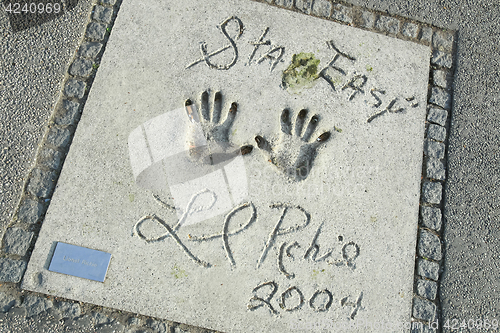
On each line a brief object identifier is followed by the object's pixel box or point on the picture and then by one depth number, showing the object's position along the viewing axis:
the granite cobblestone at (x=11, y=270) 1.80
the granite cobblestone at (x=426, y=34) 2.17
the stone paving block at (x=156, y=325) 1.84
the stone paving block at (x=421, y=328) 1.93
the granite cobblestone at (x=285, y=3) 2.13
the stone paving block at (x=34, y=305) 1.79
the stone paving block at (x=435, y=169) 2.04
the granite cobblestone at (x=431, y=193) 2.02
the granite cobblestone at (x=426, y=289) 1.96
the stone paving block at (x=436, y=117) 2.09
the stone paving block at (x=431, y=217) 2.00
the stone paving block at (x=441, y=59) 2.15
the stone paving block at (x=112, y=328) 1.82
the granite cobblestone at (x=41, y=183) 1.87
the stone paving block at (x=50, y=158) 1.89
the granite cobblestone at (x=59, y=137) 1.91
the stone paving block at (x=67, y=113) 1.93
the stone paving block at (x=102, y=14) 2.05
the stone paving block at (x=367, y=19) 2.15
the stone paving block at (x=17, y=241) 1.82
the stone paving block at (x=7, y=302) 1.79
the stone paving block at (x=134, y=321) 1.83
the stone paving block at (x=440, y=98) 2.10
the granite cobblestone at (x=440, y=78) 2.12
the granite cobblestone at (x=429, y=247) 1.98
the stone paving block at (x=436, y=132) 2.07
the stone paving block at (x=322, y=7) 2.15
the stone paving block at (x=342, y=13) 2.15
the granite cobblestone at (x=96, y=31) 2.03
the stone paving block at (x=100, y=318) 1.82
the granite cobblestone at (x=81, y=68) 1.98
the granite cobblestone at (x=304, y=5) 2.14
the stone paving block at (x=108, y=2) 2.07
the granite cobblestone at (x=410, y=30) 2.17
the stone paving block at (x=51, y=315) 1.80
